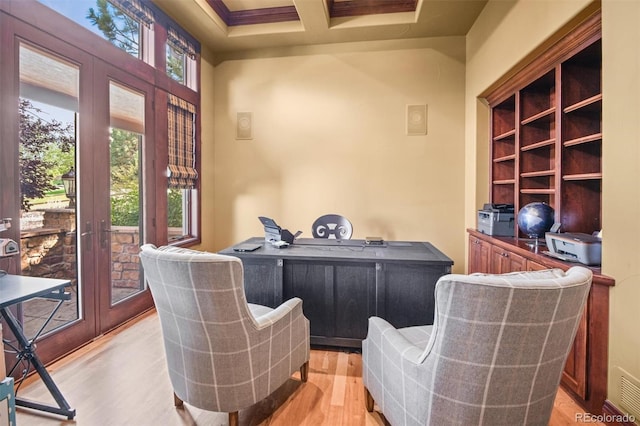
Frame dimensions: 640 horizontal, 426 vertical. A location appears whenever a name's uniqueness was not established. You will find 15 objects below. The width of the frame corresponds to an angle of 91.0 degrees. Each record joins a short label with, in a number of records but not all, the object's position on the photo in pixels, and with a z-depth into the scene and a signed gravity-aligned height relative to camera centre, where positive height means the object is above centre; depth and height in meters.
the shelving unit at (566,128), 2.38 +0.69
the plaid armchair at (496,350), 1.11 -0.54
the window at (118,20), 2.62 +1.76
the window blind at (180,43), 3.77 +2.05
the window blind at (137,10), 3.02 +1.98
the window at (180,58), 3.84 +1.95
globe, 2.64 -0.11
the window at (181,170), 3.84 +0.45
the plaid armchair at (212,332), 1.47 -0.66
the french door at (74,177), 2.20 +0.24
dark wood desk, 2.40 -0.63
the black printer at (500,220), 3.23 -0.14
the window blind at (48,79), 2.24 +0.97
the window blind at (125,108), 2.98 +0.97
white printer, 1.93 -0.26
